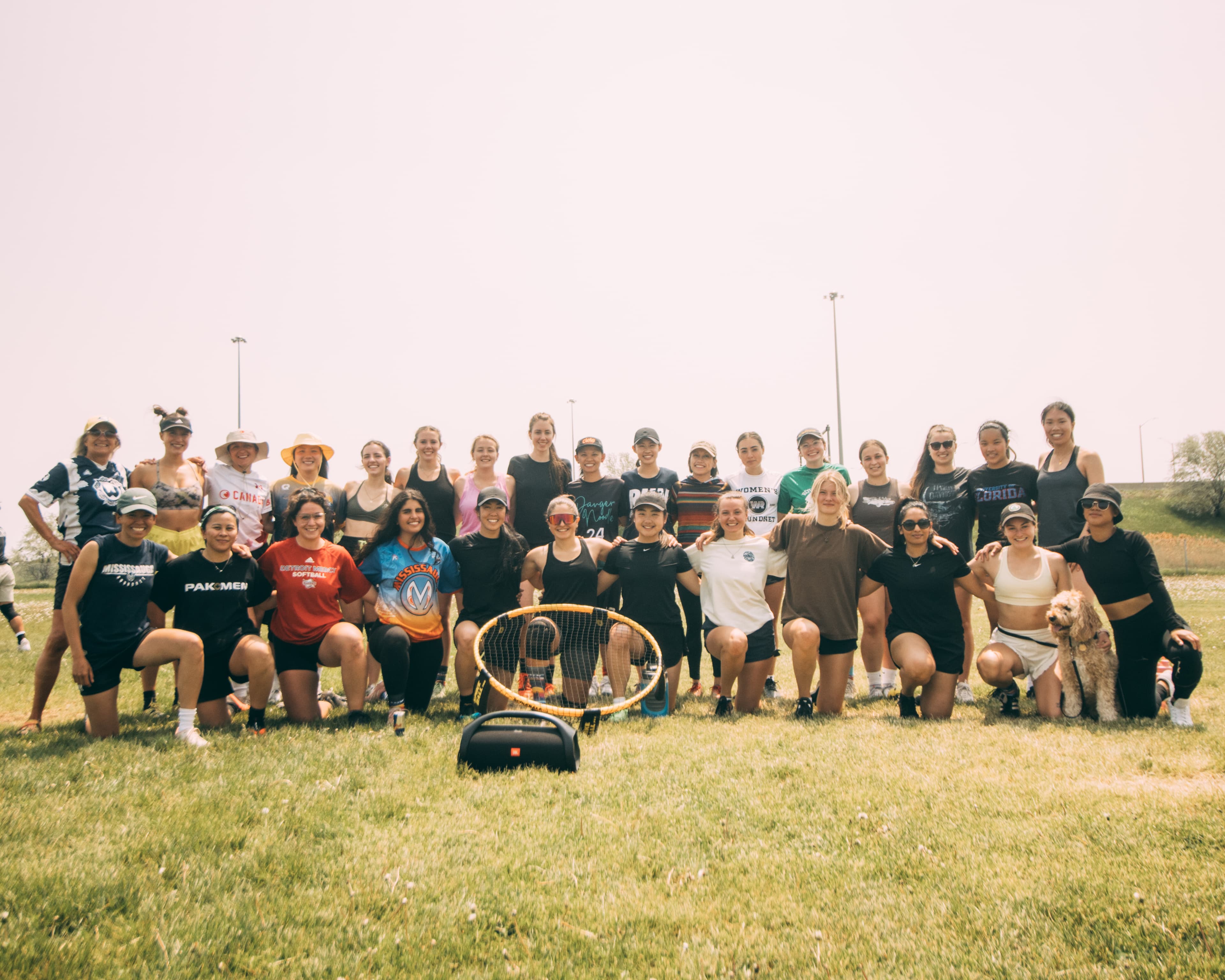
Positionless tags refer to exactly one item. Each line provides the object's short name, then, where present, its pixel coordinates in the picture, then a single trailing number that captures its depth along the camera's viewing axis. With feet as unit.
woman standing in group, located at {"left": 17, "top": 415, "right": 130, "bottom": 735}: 20.92
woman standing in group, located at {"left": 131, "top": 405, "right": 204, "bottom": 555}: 23.20
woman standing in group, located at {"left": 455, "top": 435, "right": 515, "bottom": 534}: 26.84
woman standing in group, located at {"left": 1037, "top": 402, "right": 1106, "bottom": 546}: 24.07
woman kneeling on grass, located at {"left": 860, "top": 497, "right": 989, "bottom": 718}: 21.36
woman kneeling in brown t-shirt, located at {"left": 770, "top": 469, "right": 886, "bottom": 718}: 22.03
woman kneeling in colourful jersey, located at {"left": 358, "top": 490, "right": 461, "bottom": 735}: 21.52
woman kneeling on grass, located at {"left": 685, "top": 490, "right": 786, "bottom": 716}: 22.39
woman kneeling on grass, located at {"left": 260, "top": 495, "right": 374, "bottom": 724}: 20.85
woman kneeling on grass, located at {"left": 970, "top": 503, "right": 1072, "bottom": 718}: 21.97
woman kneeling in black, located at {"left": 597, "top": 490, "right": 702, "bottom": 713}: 22.86
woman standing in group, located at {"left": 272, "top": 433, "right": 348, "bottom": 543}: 25.88
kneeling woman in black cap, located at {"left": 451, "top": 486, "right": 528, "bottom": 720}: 22.74
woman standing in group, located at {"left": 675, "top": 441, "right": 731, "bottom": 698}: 26.84
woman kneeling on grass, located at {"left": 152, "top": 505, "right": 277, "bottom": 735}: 20.15
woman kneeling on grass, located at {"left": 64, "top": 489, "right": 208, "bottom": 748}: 18.75
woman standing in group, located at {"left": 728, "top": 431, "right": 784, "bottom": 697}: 28.02
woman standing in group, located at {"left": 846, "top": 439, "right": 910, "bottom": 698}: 24.98
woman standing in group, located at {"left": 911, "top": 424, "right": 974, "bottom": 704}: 25.35
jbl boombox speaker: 15.58
